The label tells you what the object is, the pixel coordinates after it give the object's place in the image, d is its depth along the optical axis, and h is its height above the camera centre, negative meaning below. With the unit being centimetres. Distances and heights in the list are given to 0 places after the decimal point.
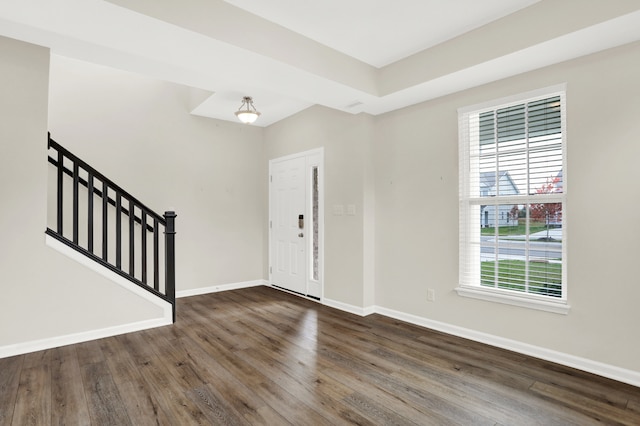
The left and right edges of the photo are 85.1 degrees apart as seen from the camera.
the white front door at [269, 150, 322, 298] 504 -14
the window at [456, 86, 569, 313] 296 +11
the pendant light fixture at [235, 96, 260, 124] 442 +127
